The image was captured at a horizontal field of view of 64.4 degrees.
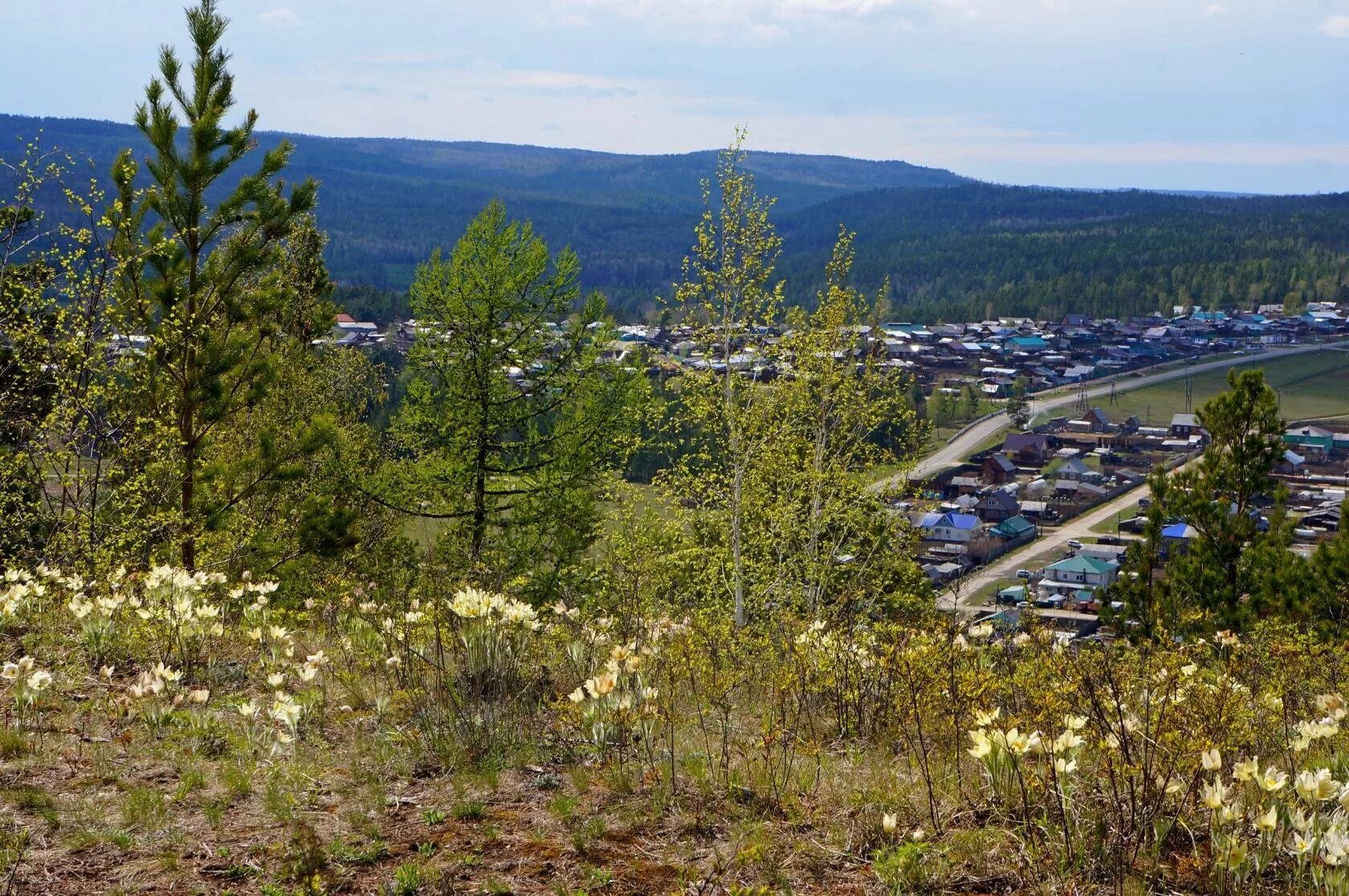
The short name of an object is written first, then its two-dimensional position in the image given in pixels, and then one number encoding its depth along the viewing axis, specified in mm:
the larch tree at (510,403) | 15398
